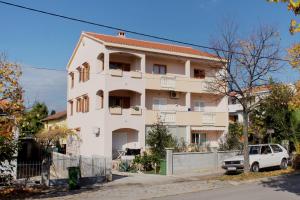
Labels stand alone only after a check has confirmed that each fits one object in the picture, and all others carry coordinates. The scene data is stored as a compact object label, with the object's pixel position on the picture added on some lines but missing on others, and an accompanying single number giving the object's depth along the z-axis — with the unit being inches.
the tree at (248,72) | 623.4
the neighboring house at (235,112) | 1623.8
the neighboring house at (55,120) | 1340.1
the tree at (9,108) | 420.6
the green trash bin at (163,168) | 669.8
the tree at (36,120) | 441.4
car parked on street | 639.6
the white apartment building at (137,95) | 864.1
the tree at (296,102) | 442.4
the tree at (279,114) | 831.5
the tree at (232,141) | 907.7
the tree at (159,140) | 764.9
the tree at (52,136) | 1030.8
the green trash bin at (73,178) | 522.8
